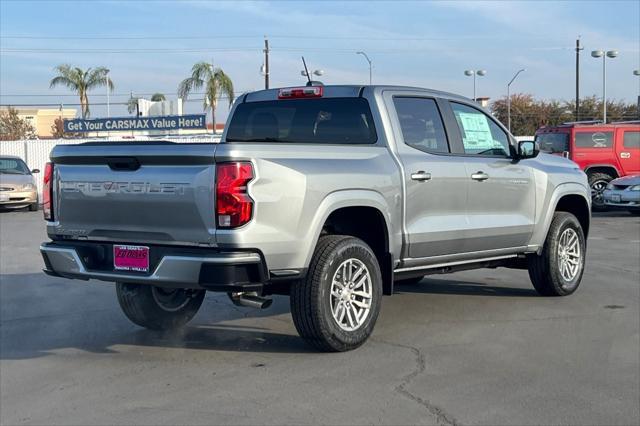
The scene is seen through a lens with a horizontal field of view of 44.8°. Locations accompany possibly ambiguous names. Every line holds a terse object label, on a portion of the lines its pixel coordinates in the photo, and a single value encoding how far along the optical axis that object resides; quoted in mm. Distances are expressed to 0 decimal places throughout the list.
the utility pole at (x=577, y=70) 43175
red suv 19516
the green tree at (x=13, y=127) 58444
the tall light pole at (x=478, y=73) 39959
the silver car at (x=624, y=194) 17828
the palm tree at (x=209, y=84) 45812
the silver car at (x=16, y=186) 20594
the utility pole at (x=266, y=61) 44062
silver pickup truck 5098
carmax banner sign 39750
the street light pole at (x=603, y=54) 38375
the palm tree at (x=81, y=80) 48062
